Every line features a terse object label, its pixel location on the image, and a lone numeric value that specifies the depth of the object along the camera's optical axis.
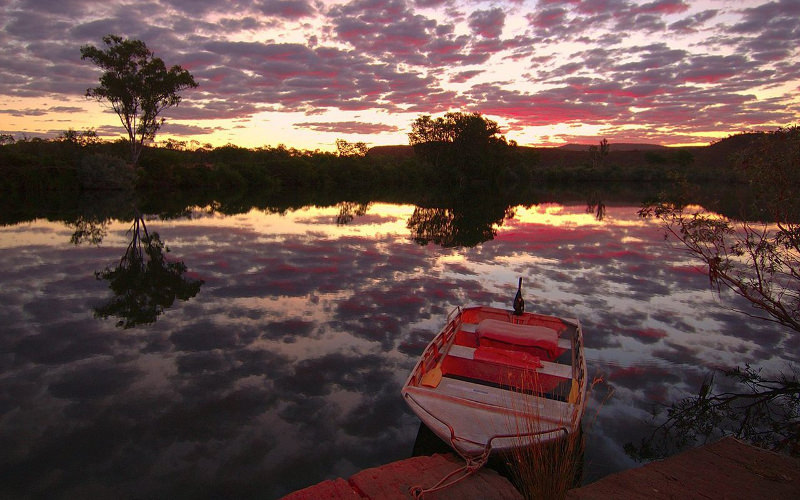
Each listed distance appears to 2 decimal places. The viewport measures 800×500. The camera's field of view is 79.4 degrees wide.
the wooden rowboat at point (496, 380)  5.46
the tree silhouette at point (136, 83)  47.28
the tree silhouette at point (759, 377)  7.12
